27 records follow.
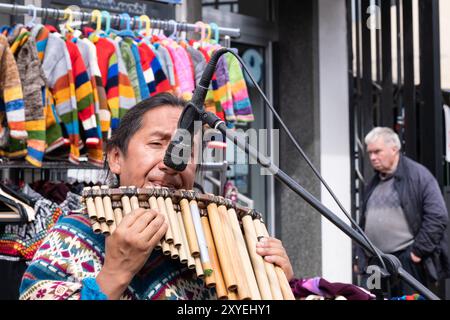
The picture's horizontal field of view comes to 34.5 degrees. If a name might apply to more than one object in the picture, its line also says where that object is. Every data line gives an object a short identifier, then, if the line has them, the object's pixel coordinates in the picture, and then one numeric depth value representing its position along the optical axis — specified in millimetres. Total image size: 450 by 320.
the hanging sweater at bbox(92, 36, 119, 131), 3342
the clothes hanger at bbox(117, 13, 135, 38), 3562
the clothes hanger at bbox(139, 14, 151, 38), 3631
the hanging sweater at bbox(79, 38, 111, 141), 3297
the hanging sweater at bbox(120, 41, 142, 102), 3443
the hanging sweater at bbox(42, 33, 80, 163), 3188
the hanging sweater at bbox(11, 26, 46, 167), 3062
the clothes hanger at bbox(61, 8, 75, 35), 3325
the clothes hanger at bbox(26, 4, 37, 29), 3221
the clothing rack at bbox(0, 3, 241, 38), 3127
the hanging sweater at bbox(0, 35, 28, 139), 2994
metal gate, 5059
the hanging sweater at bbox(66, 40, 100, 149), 3229
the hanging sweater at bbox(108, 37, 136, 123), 3363
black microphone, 1573
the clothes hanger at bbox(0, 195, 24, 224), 2906
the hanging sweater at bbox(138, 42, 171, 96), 3475
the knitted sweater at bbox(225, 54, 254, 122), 3787
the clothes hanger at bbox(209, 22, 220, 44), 3848
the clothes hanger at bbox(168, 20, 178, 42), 3689
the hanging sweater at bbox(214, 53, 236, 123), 3707
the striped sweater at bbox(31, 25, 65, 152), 3152
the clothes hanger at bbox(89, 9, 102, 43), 3419
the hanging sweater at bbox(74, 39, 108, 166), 3295
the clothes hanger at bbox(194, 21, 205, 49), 3774
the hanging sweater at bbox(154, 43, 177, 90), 3543
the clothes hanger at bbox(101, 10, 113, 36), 3508
